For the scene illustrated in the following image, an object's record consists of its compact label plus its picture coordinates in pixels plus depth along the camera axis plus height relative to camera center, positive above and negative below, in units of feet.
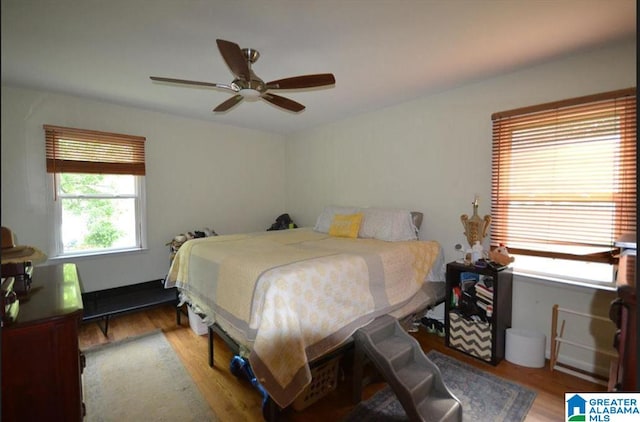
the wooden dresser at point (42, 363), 3.66 -2.16
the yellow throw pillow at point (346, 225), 10.26 -0.86
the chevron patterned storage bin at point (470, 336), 7.55 -3.70
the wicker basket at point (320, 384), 5.99 -4.02
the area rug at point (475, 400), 5.75 -4.28
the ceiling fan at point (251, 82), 5.45 +2.60
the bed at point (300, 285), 5.31 -1.96
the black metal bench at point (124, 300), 9.12 -3.39
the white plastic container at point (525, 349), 7.29 -3.84
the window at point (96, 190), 9.39 +0.48
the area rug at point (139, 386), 5.91 -4.31
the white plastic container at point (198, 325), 9.16 -3.96
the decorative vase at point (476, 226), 8.38 -0.73
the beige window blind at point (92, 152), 9.17 +1.79
